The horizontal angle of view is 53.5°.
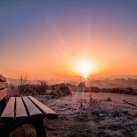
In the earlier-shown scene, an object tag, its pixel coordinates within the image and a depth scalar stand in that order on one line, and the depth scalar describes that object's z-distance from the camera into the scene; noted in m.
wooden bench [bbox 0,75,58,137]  1.87
